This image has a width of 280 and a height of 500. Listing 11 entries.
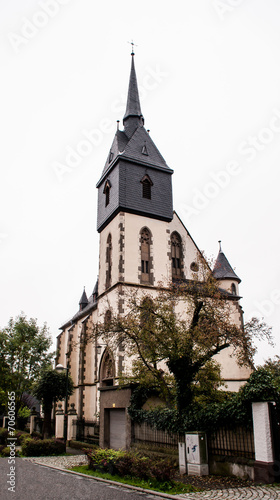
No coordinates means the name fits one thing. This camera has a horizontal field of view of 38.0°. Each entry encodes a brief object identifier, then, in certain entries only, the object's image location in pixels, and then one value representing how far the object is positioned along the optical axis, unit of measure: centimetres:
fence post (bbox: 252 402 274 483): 950
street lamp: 2160
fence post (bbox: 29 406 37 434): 2850
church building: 2477
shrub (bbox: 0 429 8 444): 2317
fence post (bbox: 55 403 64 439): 2275
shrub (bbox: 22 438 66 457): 1833
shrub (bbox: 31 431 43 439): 2514
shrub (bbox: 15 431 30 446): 2280
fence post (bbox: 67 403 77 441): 2319
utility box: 1129
